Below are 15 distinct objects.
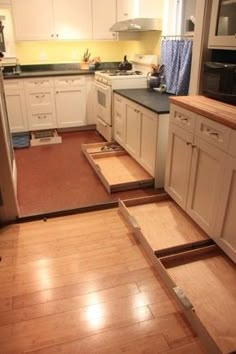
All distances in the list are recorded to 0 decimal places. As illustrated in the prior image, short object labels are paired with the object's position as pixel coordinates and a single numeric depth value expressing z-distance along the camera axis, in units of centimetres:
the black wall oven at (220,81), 193
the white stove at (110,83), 359
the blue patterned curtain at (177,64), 291
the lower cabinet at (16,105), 399
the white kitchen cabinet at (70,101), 423
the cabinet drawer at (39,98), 414
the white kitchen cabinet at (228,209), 167
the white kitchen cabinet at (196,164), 183
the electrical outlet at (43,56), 449
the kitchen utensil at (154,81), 347
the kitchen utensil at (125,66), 425
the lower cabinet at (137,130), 271
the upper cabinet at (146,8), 343
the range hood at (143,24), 341
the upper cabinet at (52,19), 394
